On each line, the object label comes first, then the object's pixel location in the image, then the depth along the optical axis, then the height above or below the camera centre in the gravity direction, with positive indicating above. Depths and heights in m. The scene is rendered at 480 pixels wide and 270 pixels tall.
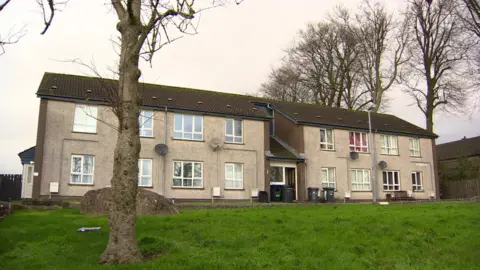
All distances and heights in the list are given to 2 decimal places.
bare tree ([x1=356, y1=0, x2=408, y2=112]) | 42.47 +14.16
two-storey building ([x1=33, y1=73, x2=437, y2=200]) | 23.86 +3.57
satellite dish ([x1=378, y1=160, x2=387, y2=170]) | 33.81 +2.88
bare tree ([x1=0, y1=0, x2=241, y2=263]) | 8.09 +1.66
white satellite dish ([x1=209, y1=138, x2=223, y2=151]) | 27.23 +3.58
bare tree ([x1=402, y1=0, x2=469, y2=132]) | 39.47 +12.95
